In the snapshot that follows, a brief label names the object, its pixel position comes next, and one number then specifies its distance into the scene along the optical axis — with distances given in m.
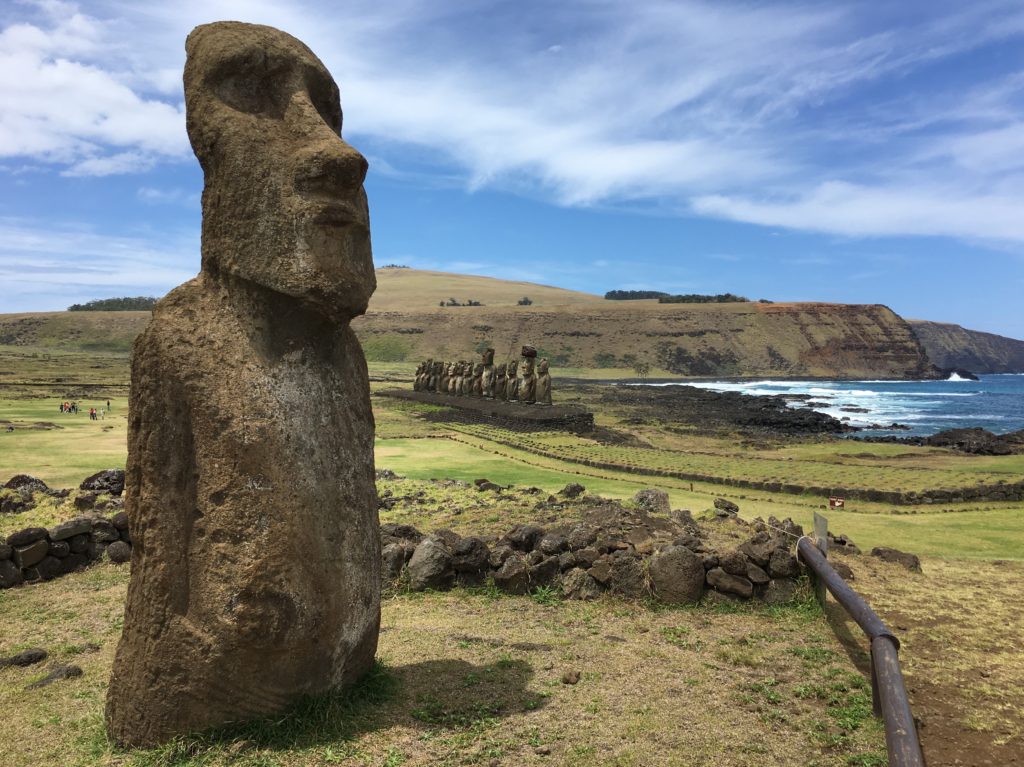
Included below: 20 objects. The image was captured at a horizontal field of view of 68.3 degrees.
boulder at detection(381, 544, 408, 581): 8.74
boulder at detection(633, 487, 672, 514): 13.02
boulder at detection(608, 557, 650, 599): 8.34
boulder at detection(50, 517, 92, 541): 9.43
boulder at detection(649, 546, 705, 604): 8.16
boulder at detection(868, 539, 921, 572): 10.13
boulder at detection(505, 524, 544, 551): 9.06
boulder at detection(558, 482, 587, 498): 13.61
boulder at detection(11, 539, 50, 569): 9.05
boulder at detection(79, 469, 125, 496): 13.08
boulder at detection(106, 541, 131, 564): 9.78
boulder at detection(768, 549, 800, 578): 8.30
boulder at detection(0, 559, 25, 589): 8.84
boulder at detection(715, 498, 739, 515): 13.25
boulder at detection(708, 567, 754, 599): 8.18
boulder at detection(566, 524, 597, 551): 8.87
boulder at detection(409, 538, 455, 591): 8.62
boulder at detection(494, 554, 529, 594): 8.52
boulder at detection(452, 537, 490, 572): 8.70
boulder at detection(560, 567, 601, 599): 8.37
